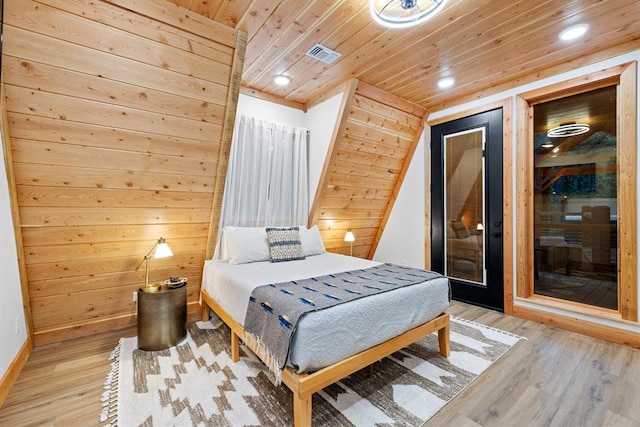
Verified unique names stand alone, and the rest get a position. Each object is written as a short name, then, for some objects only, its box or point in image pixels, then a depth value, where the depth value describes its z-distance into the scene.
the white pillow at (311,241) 3.45
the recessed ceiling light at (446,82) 3.13
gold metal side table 2.44
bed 1.55
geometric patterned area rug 1.68
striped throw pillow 3.09
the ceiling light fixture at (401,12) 1.89
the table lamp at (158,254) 2.56
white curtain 3.25
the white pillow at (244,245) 2.95
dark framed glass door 3.41
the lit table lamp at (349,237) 4.11
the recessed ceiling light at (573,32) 2.26
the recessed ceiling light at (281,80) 3.01
